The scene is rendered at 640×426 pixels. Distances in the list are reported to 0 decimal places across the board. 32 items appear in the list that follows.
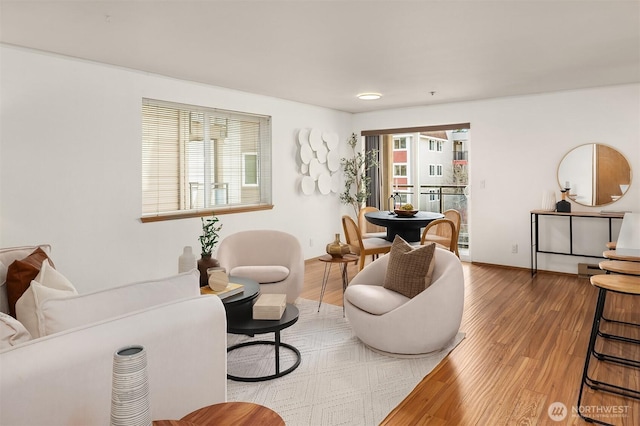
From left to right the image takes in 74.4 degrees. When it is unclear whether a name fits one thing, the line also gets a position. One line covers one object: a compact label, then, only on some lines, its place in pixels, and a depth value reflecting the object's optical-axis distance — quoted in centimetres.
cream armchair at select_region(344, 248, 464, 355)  296
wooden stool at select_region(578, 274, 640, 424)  221
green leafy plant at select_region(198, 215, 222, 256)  329
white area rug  240
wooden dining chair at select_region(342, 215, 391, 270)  495
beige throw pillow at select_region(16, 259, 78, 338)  187
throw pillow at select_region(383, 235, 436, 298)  312
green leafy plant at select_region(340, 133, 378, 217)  738
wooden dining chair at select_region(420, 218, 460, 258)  482
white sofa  125
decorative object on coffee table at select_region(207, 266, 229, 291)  297
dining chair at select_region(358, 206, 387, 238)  570
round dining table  486
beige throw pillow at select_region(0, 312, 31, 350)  142
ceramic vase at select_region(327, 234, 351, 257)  401
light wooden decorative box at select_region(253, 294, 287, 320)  275
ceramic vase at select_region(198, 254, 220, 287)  321
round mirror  524
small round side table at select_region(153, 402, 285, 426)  136
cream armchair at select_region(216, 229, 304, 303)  397
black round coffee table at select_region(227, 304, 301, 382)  262
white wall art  648
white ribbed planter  110
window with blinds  462
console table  509
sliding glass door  752
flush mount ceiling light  560
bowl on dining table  511
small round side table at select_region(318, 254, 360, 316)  399
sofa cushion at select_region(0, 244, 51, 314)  239
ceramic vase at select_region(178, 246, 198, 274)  302
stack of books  293
